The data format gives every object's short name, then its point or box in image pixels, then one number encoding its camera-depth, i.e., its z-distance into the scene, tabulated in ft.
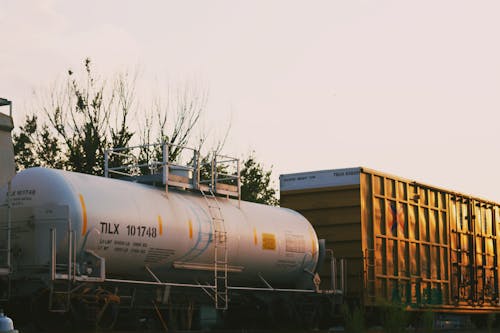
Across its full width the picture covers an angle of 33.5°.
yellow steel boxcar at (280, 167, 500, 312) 73.51
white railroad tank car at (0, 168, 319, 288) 48.03
